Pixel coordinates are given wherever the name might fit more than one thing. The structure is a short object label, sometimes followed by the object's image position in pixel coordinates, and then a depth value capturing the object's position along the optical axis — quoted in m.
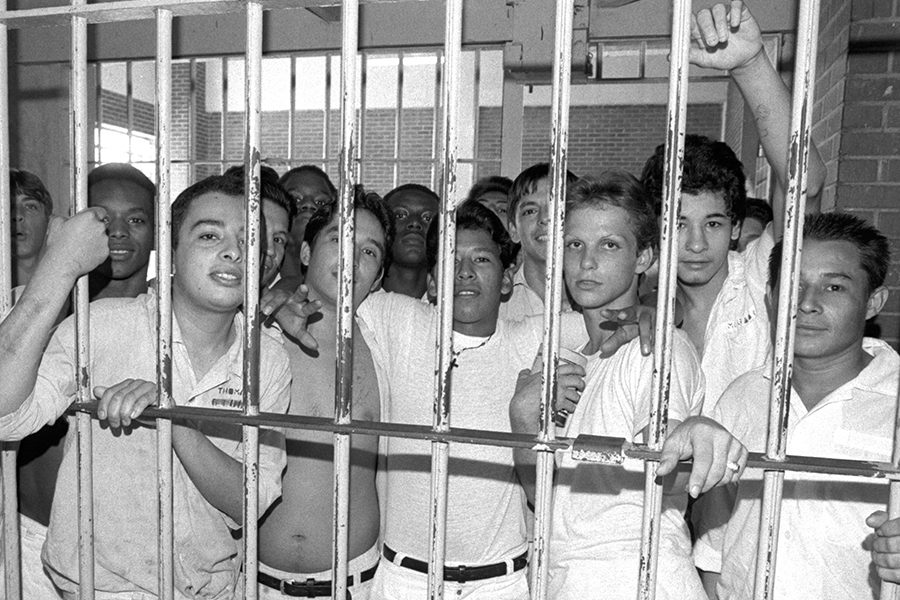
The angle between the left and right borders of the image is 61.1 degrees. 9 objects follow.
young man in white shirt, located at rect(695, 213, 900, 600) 1.37
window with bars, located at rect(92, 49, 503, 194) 10.27
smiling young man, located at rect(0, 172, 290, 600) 1.49
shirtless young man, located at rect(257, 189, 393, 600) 1.79
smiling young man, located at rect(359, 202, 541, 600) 1.78
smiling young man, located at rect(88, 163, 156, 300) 2.27
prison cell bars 1.00
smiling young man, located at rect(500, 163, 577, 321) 2.44
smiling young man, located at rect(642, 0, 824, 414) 1.83
